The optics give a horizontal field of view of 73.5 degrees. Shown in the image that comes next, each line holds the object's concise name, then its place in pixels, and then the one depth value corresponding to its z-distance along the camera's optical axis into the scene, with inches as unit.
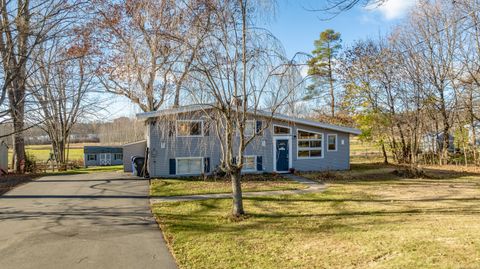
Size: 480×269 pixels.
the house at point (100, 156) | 1310.3
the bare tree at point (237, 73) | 291.1
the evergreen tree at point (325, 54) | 1135.6
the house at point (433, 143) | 871.7
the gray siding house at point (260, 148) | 598.2
